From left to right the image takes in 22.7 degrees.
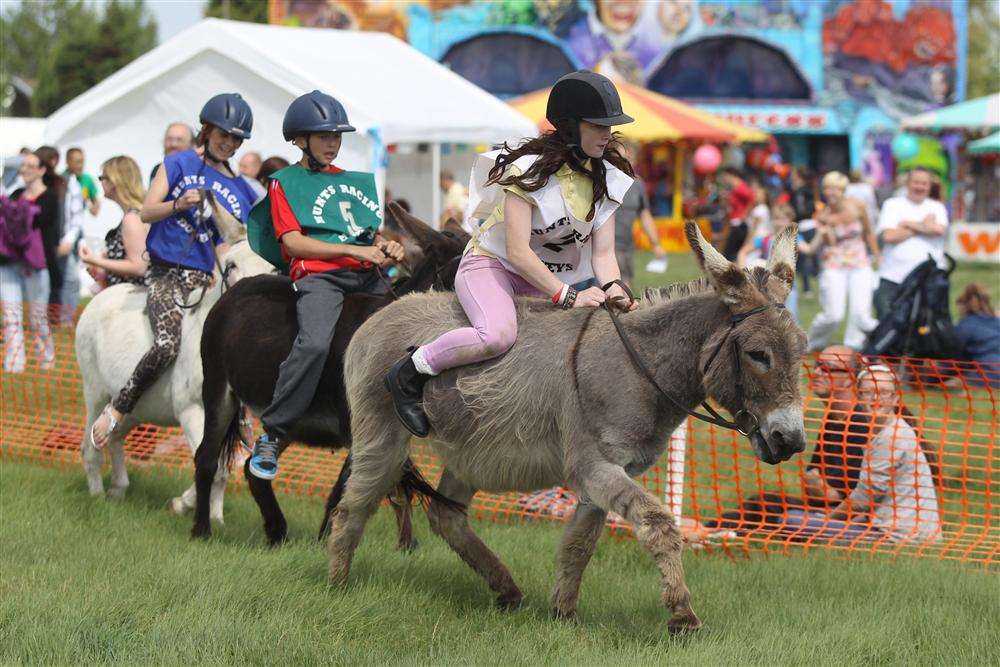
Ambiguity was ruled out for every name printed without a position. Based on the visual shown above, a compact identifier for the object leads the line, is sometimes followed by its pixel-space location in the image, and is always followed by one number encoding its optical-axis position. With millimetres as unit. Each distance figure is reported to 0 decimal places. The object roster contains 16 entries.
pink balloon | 63277
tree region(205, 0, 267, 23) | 117612
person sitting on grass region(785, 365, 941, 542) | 14802
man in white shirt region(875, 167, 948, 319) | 26143
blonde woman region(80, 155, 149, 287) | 17015
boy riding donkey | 12916
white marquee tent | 30319
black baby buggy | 24296
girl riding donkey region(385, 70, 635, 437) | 10650
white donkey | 15385
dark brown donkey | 13149
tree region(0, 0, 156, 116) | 111713
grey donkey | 9516
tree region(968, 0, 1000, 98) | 154163
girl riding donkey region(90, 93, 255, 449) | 15136
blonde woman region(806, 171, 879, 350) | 28223
